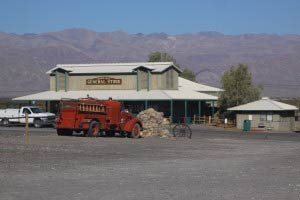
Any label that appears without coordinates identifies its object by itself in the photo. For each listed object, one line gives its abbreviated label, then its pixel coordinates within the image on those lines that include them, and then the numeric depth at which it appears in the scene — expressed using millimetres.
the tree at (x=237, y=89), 88312
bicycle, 49312
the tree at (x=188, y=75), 132500
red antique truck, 42750
